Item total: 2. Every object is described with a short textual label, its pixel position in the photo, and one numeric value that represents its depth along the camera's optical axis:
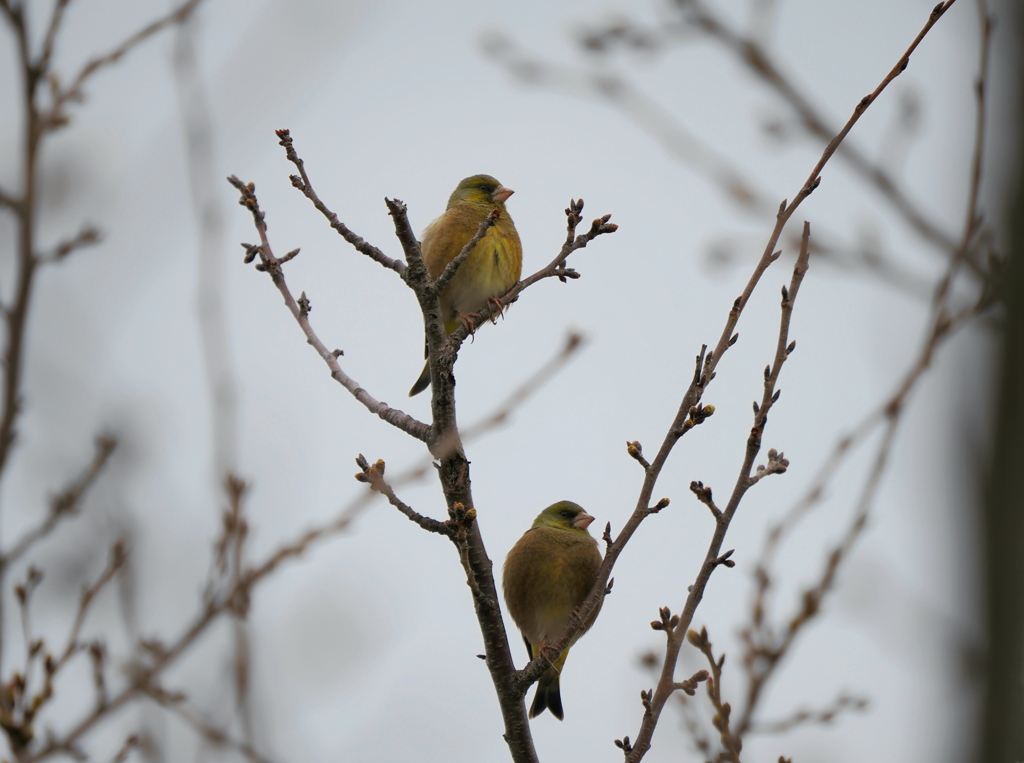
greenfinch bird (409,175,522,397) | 12.23
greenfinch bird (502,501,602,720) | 11.89
